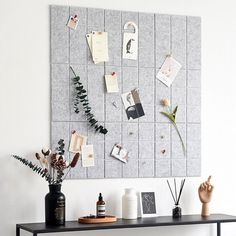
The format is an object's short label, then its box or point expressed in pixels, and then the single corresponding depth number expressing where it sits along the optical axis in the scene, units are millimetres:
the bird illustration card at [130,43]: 3520
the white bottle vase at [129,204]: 3383
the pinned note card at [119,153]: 3471
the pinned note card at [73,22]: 3396
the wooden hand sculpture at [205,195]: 3543
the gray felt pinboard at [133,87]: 3379
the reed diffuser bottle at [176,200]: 3486
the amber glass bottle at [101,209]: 3277
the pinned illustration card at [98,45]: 3438
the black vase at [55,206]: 3127
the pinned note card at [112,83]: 3463
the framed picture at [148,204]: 3482
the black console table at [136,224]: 3037
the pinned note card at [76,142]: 3381
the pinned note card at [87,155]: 3404
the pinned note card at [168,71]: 3594
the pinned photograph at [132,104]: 3508
